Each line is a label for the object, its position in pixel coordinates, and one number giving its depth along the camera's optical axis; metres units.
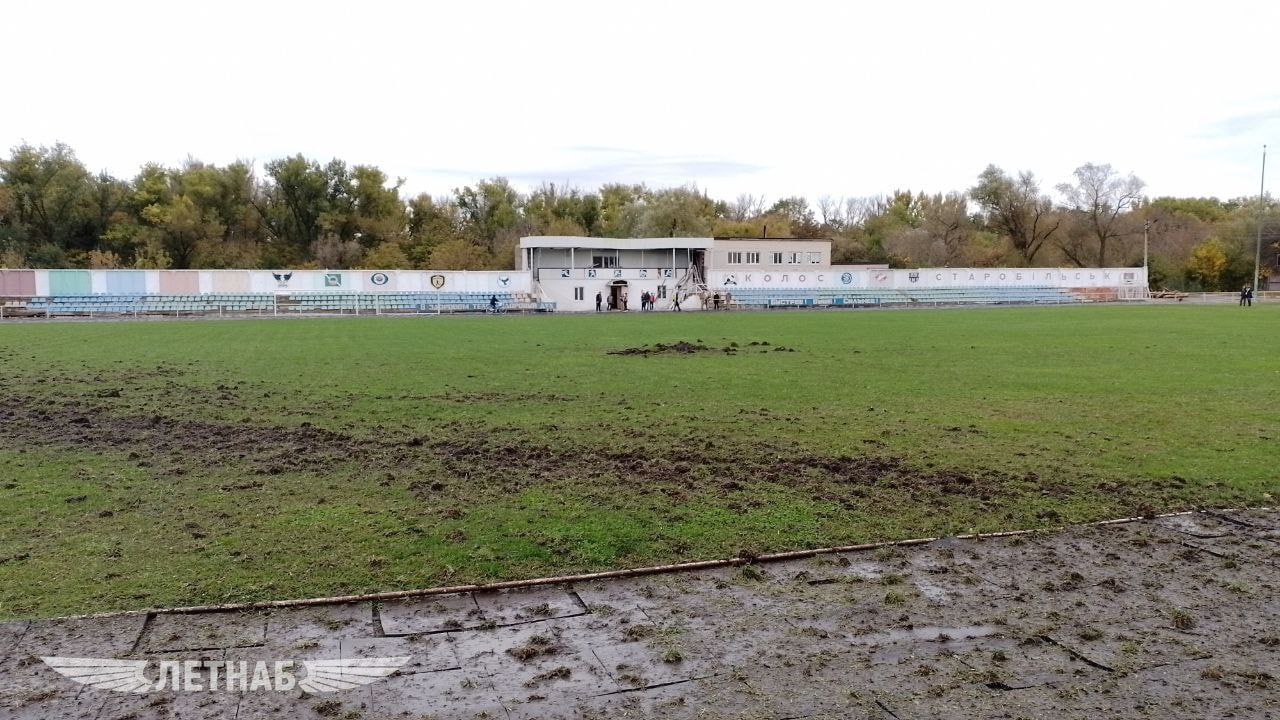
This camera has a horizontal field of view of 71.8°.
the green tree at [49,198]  69.81
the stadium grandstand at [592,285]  51.12
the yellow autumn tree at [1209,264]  84.46
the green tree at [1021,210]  97.56
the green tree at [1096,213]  94.44
